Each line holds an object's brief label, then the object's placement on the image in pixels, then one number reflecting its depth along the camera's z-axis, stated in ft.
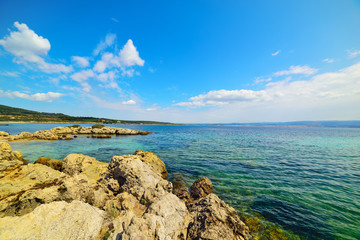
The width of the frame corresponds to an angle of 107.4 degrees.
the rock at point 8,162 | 38.10
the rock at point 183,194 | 32.41
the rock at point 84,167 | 41.01
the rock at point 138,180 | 29.44
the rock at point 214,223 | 19.97
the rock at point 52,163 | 48.93
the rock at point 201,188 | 34.19
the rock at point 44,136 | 129.35
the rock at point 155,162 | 50.73
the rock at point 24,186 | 23.79
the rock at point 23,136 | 121.29
